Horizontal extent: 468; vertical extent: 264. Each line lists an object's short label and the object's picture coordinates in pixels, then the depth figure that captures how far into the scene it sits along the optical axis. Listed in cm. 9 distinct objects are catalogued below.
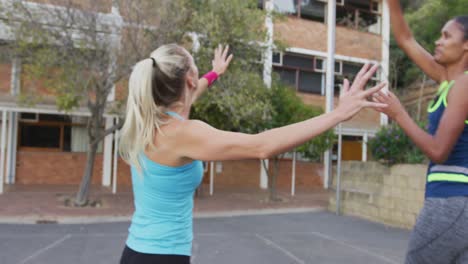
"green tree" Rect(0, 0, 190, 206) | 873
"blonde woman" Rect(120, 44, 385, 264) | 165
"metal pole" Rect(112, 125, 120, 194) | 1209
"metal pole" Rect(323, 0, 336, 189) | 1102
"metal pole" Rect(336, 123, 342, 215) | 997
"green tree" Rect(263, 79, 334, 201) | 1199
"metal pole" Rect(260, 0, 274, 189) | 1128
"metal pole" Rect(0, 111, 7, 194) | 1088
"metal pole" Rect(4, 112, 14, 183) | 1262
